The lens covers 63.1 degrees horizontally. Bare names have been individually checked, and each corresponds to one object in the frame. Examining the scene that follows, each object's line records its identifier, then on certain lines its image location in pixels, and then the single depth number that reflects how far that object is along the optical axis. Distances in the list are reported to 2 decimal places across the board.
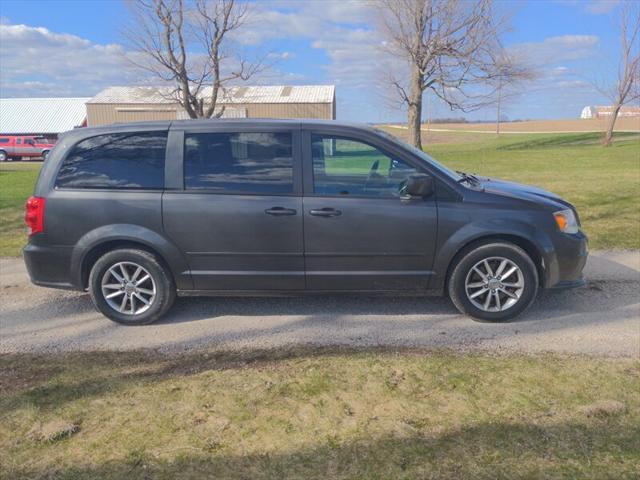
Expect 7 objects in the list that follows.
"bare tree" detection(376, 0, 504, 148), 25.36
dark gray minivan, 4.58
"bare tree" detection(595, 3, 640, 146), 35.69
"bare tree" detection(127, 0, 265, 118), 30.00
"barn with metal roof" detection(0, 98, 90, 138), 55.06
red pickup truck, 39.03
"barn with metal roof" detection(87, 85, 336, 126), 45.41
